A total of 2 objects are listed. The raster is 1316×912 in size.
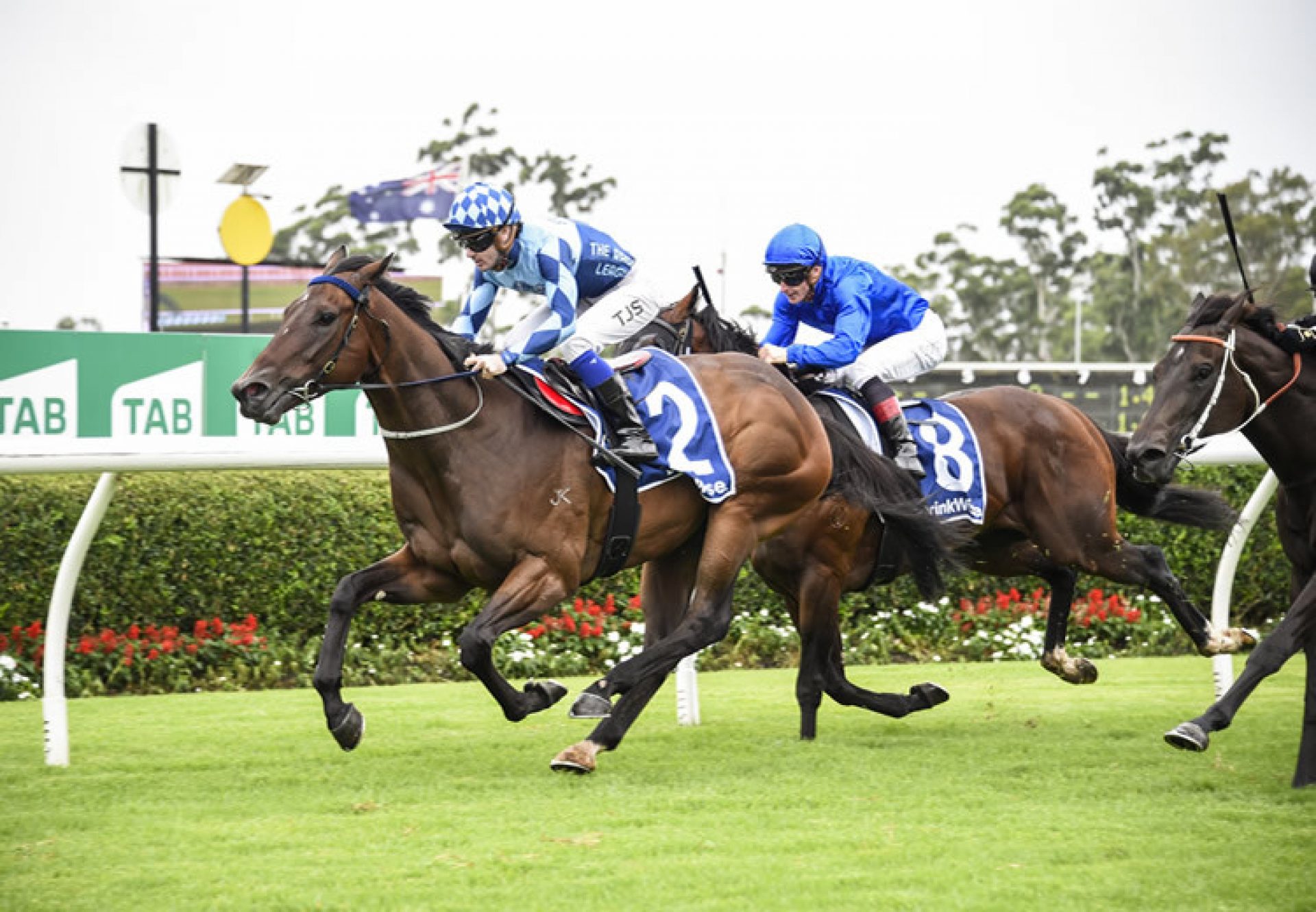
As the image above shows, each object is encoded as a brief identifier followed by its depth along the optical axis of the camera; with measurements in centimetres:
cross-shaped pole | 2267
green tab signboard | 1831
